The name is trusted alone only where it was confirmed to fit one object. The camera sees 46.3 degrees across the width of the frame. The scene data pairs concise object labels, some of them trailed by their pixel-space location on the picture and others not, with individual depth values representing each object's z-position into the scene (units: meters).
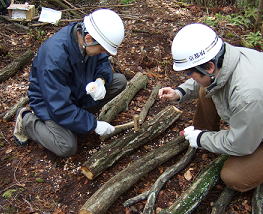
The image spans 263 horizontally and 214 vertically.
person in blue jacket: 3.26
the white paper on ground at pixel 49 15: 6.53
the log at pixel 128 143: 3.39
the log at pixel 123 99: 4.12
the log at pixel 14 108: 4.33
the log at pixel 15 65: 5.06
